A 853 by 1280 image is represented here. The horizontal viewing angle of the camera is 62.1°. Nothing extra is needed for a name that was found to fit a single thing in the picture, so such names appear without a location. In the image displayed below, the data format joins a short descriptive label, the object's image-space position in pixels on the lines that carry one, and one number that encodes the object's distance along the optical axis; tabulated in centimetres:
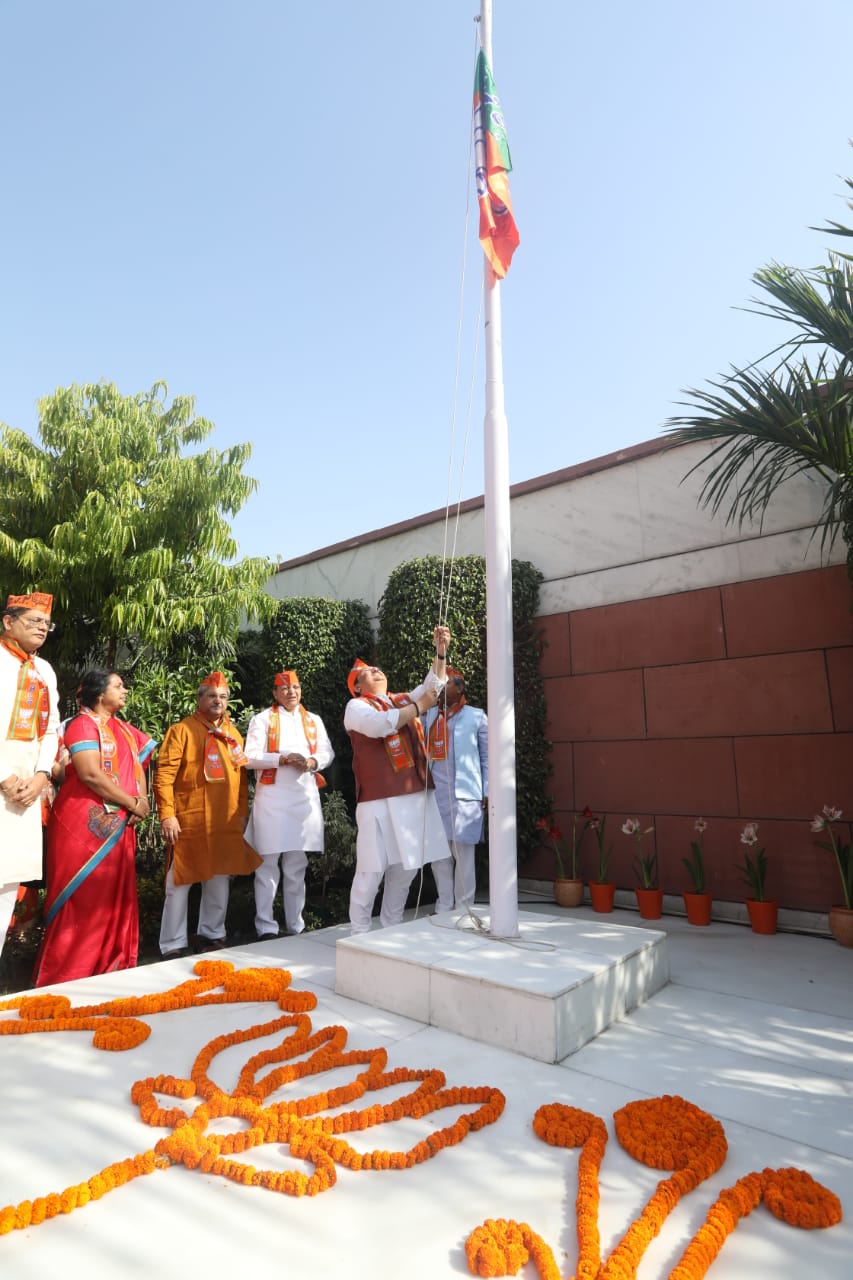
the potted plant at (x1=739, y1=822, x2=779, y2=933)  451
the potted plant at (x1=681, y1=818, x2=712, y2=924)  477
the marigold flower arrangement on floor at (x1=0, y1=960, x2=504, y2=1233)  181
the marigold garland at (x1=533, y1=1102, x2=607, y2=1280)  154
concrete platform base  263
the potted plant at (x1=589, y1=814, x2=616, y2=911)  528
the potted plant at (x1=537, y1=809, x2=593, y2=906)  545
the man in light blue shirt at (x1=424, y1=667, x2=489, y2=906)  507
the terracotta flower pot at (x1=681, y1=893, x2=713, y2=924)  476
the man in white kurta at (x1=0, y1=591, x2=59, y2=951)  343
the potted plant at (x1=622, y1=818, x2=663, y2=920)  502
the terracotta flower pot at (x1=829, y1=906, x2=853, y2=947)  413
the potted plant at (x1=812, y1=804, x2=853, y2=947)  415
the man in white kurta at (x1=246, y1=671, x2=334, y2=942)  475
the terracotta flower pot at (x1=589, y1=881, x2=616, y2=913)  528
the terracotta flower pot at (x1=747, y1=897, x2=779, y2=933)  450
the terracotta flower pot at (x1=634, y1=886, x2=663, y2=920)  502
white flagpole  334
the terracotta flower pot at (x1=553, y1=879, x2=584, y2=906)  544
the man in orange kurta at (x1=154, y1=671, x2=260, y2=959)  443
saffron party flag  348
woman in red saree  380
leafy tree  627
